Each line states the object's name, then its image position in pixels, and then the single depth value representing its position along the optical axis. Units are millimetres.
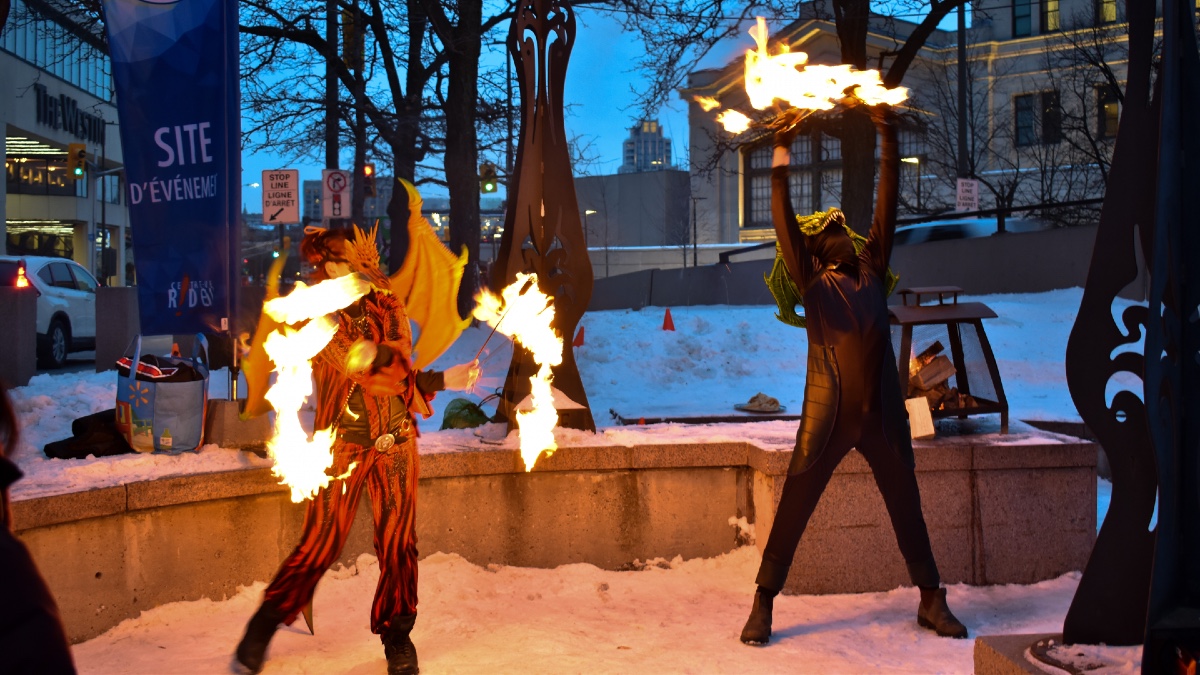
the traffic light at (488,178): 23088
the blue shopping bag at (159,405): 5930
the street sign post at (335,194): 19422
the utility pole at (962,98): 21281
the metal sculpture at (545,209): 6723
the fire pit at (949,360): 6285
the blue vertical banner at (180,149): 6125
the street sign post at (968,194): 18422
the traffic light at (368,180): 23594
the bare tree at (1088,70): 23609
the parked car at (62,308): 18234
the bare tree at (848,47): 15633
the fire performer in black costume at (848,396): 5129
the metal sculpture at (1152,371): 2912
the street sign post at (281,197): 17672
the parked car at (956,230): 22109
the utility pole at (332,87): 19047
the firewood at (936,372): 6246
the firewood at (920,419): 6012
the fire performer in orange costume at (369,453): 4711
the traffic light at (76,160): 34812
